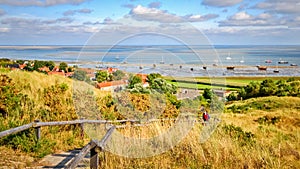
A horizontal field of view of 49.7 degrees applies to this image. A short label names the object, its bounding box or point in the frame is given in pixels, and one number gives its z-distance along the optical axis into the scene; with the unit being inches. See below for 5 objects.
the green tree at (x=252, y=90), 1652.3
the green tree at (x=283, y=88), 1470.5
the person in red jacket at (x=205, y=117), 347.7
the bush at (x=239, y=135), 262.4
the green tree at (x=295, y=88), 1456.7
